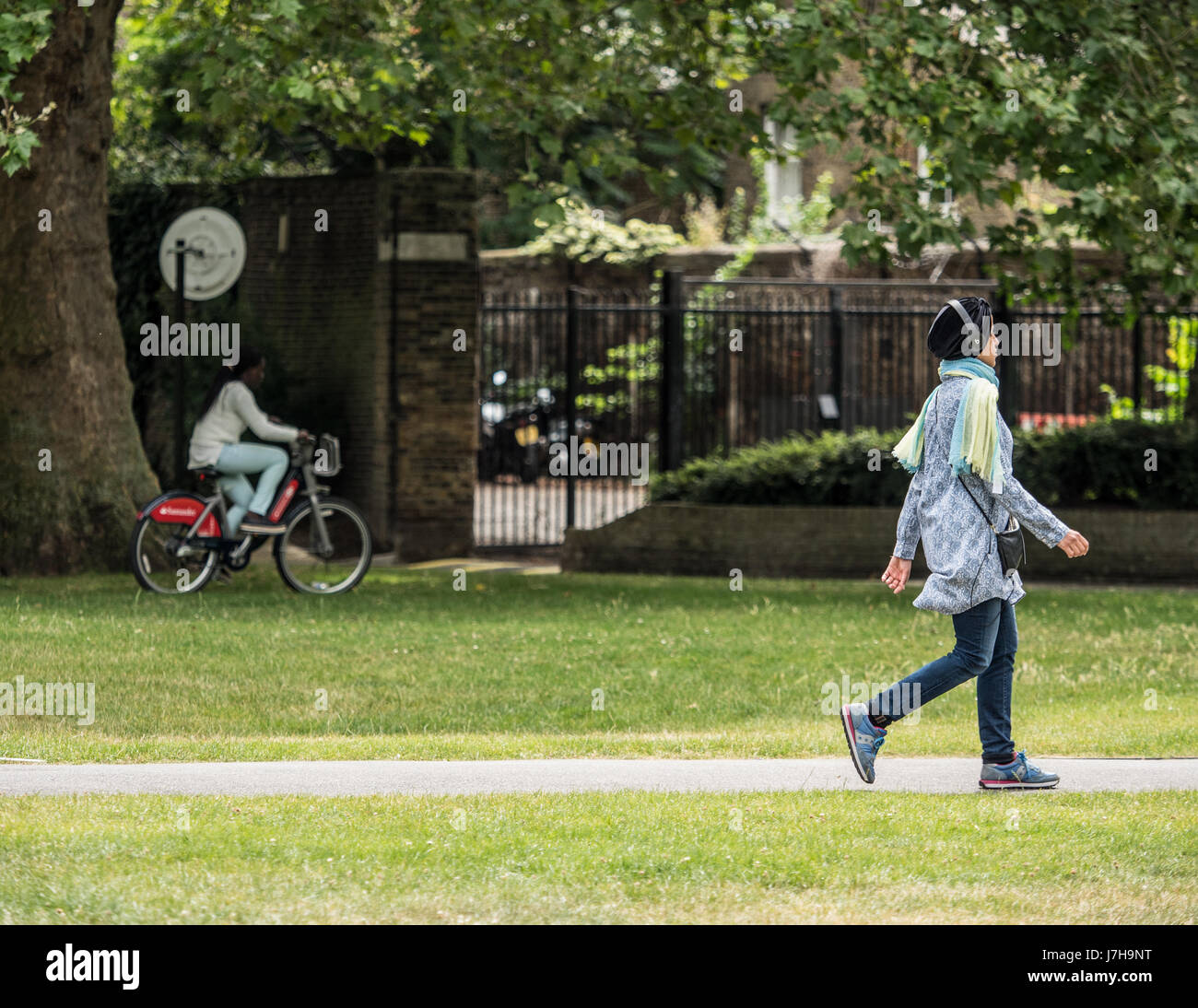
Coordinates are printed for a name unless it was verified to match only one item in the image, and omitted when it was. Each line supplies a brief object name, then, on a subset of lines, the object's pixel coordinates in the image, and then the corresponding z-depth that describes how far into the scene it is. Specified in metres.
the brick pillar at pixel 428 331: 17.53
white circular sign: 15.91
